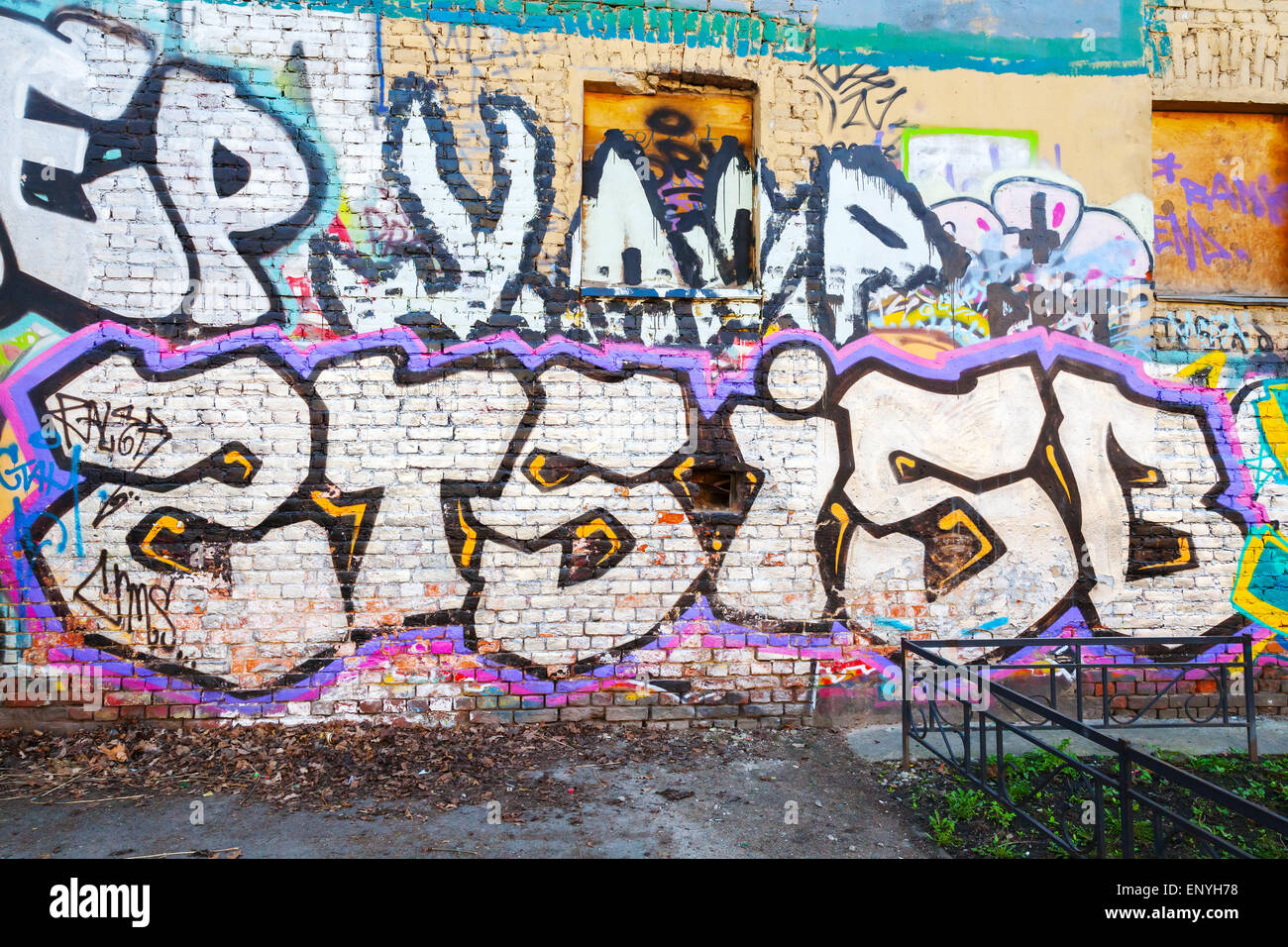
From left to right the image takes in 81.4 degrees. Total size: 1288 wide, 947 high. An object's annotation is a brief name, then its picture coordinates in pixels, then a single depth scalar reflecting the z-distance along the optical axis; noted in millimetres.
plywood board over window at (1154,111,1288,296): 5109
